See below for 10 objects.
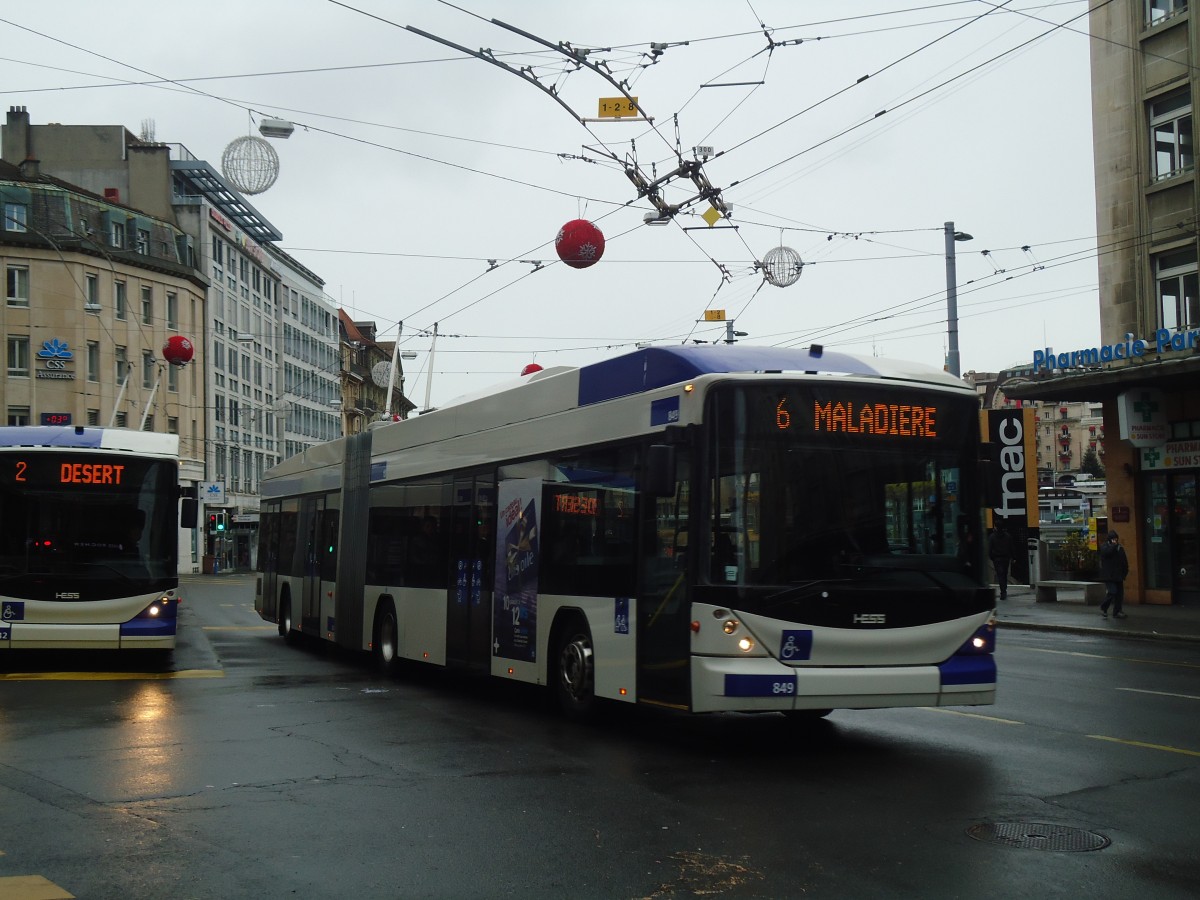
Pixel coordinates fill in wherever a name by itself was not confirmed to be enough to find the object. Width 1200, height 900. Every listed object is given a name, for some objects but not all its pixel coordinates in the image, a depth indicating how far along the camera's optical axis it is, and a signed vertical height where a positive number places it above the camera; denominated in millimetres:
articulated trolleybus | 9391 +109
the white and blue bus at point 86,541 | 16406 +157
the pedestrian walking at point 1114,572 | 25516 -398
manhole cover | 6715 -1445
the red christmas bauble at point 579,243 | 16297 +3709
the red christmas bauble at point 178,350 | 35844 +5415
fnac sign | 33031 +2088
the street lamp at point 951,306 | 28953 +5227
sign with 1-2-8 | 15797 +5155
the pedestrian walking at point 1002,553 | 31062 -45
